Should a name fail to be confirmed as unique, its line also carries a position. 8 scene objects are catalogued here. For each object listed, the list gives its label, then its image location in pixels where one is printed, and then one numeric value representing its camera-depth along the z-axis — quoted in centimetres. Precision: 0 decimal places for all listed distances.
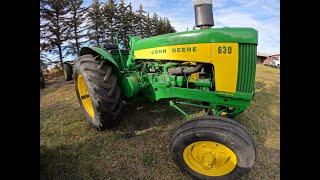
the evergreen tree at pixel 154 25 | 1562
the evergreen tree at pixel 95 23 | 822
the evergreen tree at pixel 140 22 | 1343
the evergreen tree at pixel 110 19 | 932
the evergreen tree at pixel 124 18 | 1114
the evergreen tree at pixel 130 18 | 1187
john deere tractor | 193
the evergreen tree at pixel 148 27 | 1481
